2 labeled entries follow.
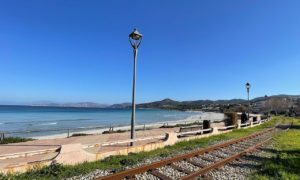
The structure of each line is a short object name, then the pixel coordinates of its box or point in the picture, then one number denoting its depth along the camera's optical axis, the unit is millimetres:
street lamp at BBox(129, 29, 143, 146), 7504
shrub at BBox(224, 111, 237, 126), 15867
